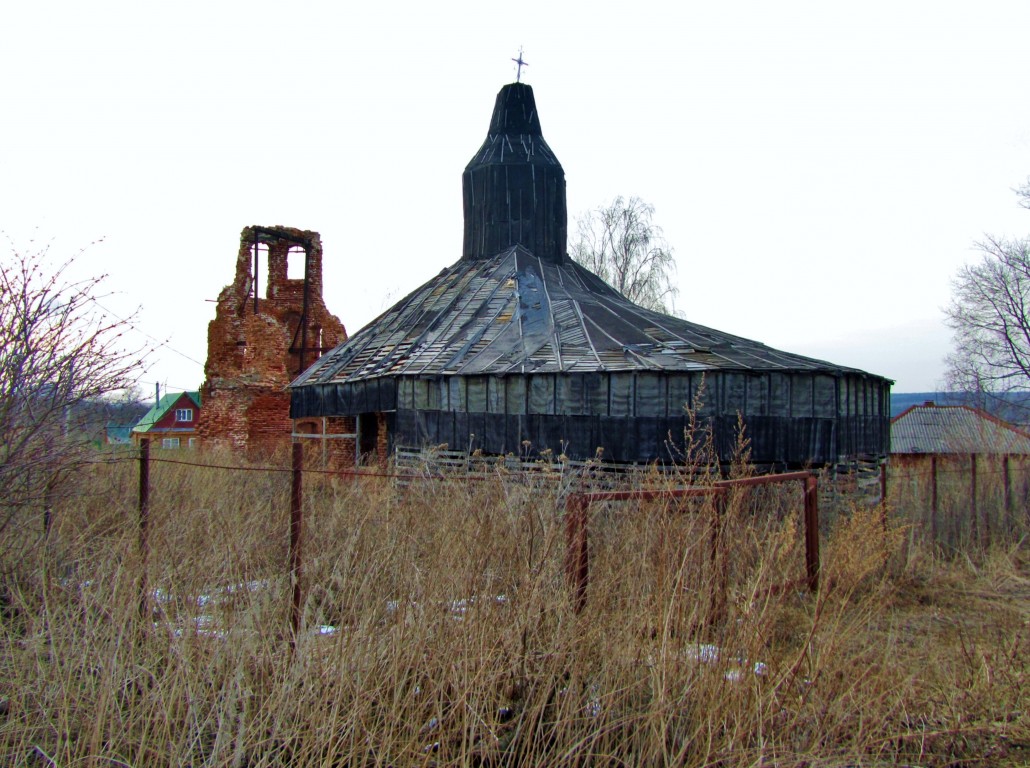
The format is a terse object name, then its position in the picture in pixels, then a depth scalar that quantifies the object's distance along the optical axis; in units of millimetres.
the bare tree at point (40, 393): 4742
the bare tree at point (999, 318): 24703
